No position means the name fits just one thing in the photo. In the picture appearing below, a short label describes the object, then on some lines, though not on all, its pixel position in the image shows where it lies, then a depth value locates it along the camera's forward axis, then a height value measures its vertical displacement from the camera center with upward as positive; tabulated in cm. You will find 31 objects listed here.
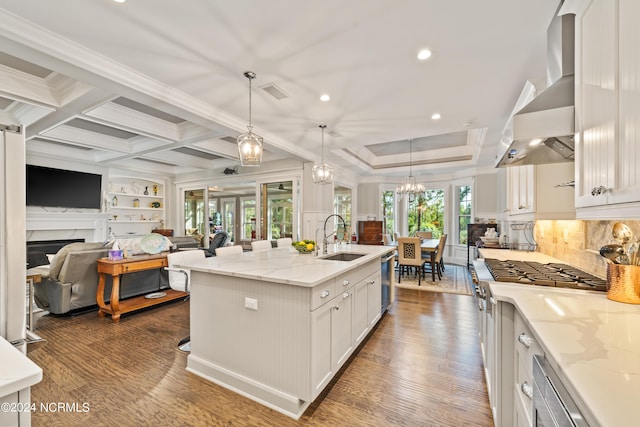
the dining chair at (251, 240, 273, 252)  387 -49
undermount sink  338 -56
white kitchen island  188 -88
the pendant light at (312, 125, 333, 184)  415 +61
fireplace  514 -74
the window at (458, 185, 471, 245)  743 +1
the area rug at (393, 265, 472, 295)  499 -145
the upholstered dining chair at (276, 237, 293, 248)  445 -52
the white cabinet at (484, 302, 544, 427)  137 -87
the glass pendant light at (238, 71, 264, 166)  284 +69
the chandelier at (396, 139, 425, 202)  635 +56
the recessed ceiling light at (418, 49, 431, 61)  229 +137
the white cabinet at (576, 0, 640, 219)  99 +43
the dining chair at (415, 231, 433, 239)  710 -60
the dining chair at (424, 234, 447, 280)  576 -93
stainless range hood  151 +52
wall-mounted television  534 +53
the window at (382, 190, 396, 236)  842 +9
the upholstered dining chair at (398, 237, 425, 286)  525 -82
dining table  531 -77
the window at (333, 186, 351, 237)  805 +27
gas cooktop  167 -46
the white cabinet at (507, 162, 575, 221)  227 +16
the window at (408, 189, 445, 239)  799 -4
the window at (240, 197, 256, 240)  840 -5
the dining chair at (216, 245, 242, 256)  319 -47
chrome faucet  326 -43
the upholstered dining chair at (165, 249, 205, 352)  289 -77
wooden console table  342 -85
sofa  343 -90
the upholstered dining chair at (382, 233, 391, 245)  677 -69
